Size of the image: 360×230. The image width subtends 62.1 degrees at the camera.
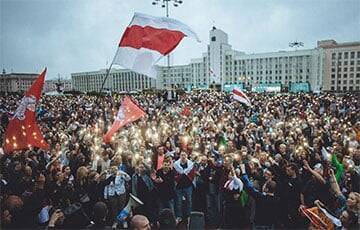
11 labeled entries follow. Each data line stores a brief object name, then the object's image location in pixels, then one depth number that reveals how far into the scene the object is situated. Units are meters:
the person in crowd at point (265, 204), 5.46
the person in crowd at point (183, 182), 6.54
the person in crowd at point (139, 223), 3.26
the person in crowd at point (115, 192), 6.12
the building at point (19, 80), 110.88
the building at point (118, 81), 136.12
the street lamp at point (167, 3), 22.66
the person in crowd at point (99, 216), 4.48
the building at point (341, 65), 99.44
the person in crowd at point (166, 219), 4.23
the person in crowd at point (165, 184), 6.20
